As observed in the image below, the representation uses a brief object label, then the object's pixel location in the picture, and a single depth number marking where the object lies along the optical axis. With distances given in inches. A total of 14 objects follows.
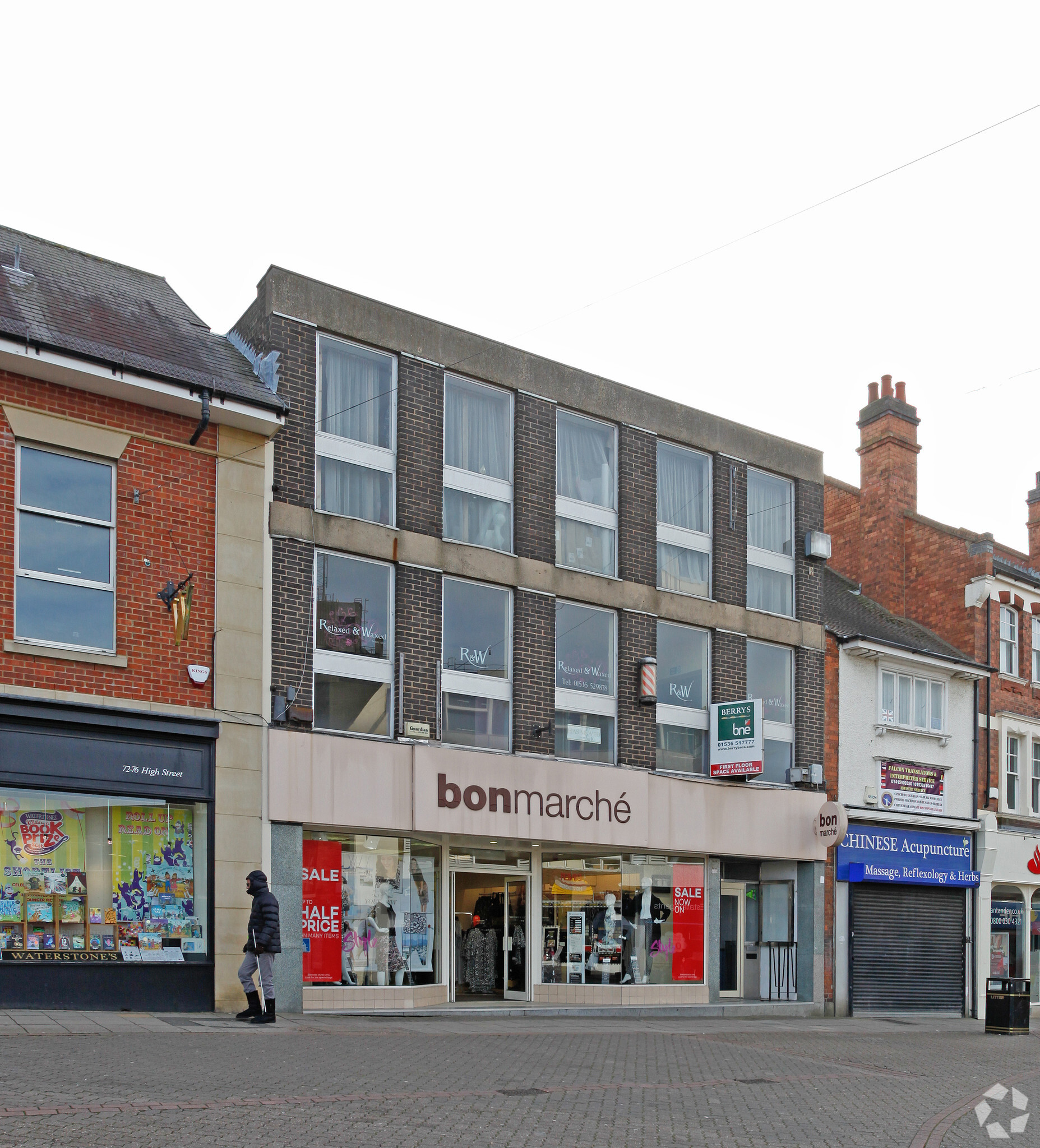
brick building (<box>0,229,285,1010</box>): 604.1
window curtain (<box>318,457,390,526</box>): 739.4
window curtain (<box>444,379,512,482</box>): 803.4
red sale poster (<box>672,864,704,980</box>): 881.5
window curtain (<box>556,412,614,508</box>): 857.5
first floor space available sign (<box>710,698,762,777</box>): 864.9
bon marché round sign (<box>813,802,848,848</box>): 908.0
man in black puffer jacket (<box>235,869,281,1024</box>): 567.8
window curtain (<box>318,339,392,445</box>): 749.9
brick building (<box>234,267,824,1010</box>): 722.2
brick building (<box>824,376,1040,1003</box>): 1099.3
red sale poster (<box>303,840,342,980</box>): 703.7
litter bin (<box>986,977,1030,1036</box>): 845.8
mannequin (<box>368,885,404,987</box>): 739.4
